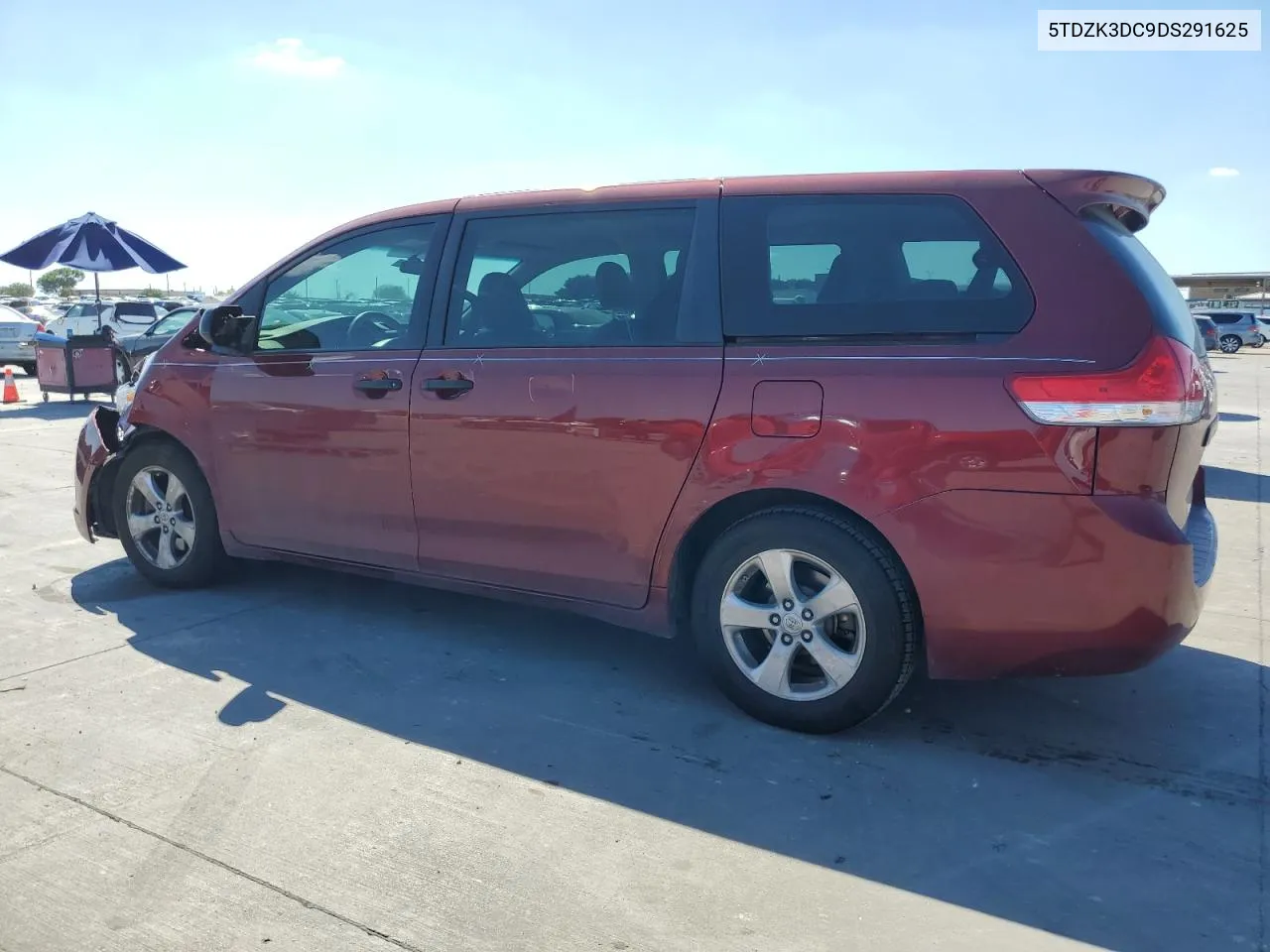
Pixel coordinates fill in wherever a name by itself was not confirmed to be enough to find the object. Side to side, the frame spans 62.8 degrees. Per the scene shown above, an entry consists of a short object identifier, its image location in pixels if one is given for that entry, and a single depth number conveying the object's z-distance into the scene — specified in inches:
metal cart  609.3
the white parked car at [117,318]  830.5
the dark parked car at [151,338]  684.1
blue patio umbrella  645.9
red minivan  124.6
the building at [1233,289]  2682.1
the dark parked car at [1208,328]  1018.5
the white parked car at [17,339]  813.9
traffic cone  612.2
